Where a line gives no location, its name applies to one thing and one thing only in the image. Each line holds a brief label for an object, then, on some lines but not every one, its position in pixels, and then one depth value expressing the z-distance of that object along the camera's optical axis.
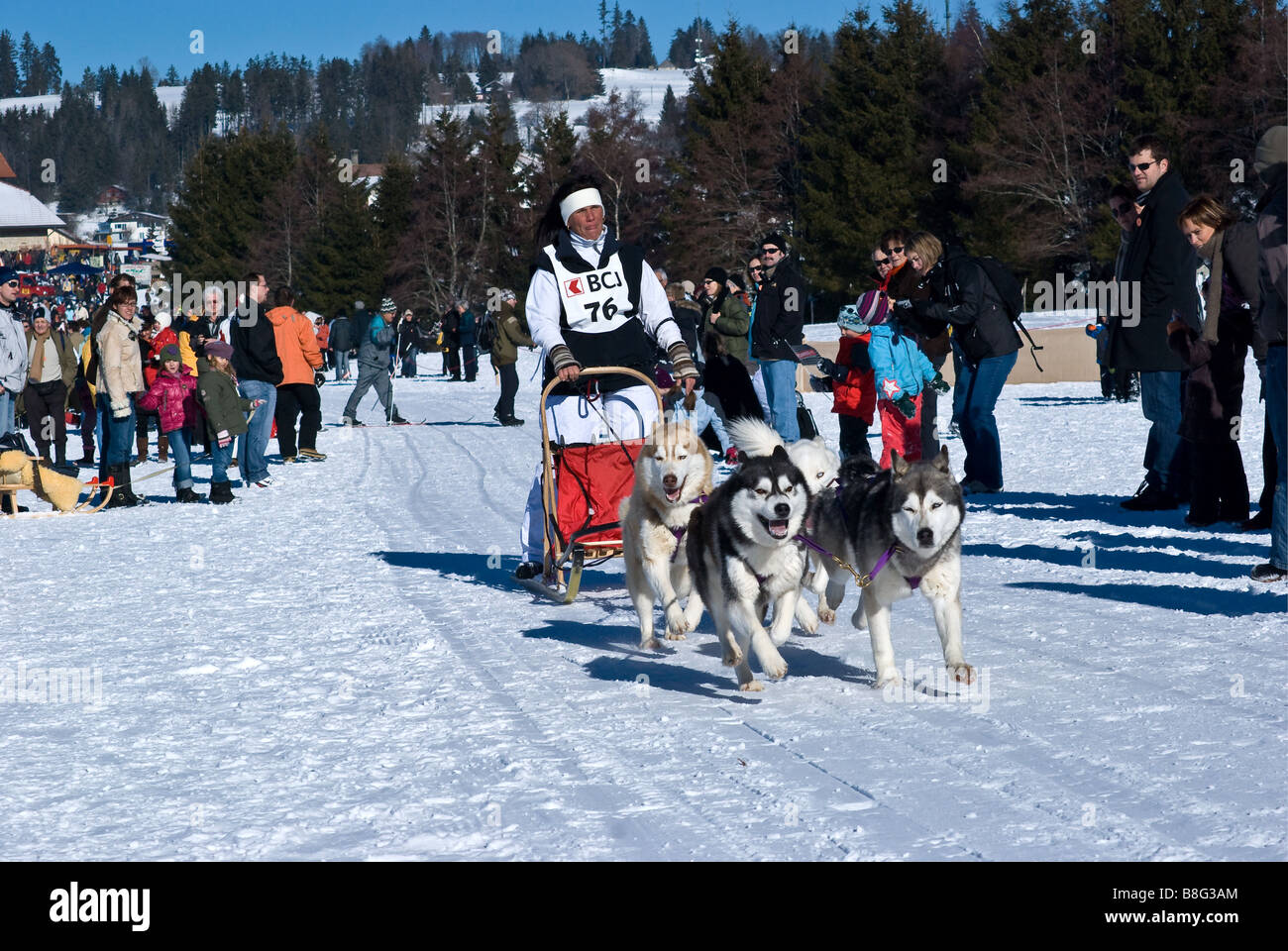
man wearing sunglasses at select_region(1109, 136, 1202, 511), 7.86
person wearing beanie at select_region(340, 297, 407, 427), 18.12
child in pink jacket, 11.16
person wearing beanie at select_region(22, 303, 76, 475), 13.53
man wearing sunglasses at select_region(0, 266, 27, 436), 9.95
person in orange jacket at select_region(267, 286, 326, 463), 13.90
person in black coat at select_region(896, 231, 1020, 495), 8.19
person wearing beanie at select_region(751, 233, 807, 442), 10.55
